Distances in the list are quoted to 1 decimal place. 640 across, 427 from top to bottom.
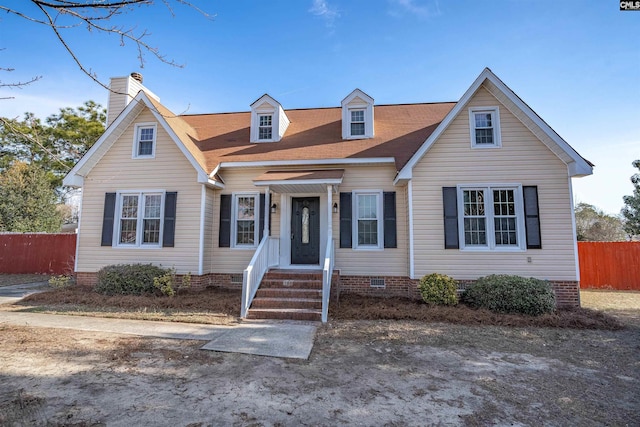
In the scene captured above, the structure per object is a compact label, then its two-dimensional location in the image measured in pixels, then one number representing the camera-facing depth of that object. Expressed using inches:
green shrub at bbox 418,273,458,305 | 317.1
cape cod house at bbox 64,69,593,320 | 335.6
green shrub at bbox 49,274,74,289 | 399.9
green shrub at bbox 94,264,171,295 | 357.4
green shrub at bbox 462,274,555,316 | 290.0
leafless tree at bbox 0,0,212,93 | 137.5
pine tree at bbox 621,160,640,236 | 541.3
